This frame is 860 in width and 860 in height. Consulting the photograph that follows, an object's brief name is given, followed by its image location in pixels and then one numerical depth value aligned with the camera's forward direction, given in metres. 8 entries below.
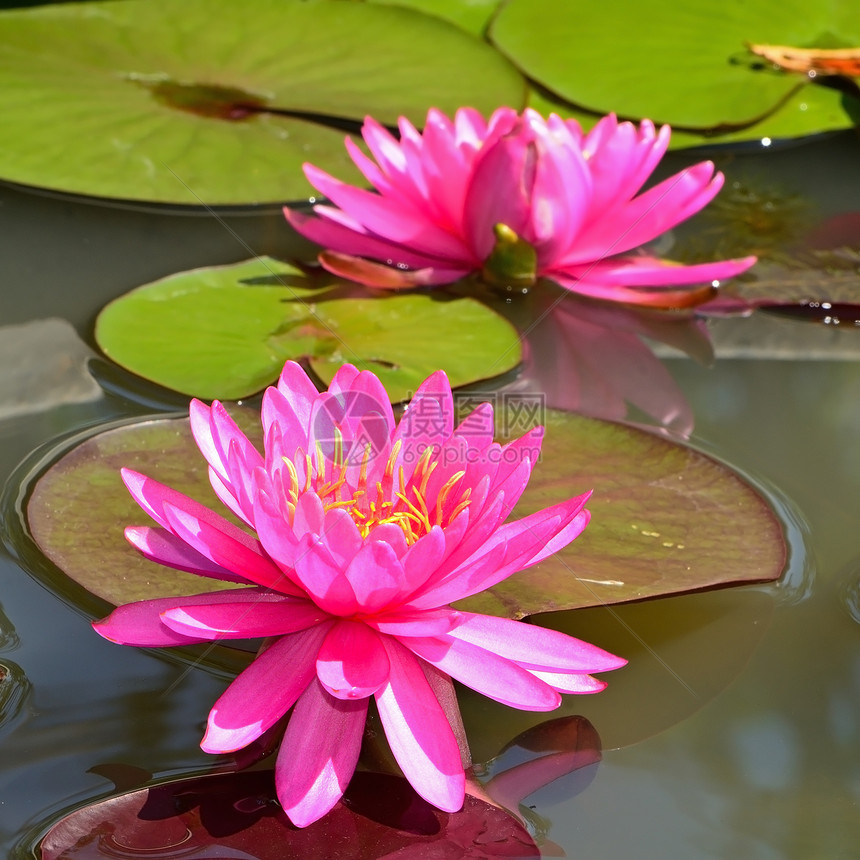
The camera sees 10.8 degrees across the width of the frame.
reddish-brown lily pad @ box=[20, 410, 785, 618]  1.15
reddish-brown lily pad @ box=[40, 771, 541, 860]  1.11
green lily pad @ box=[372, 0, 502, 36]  1.36
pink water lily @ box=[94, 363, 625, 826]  1.11
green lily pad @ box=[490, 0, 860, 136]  1.32
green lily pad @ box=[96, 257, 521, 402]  1.21
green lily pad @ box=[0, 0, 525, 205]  1.28
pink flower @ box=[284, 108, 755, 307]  1.24
